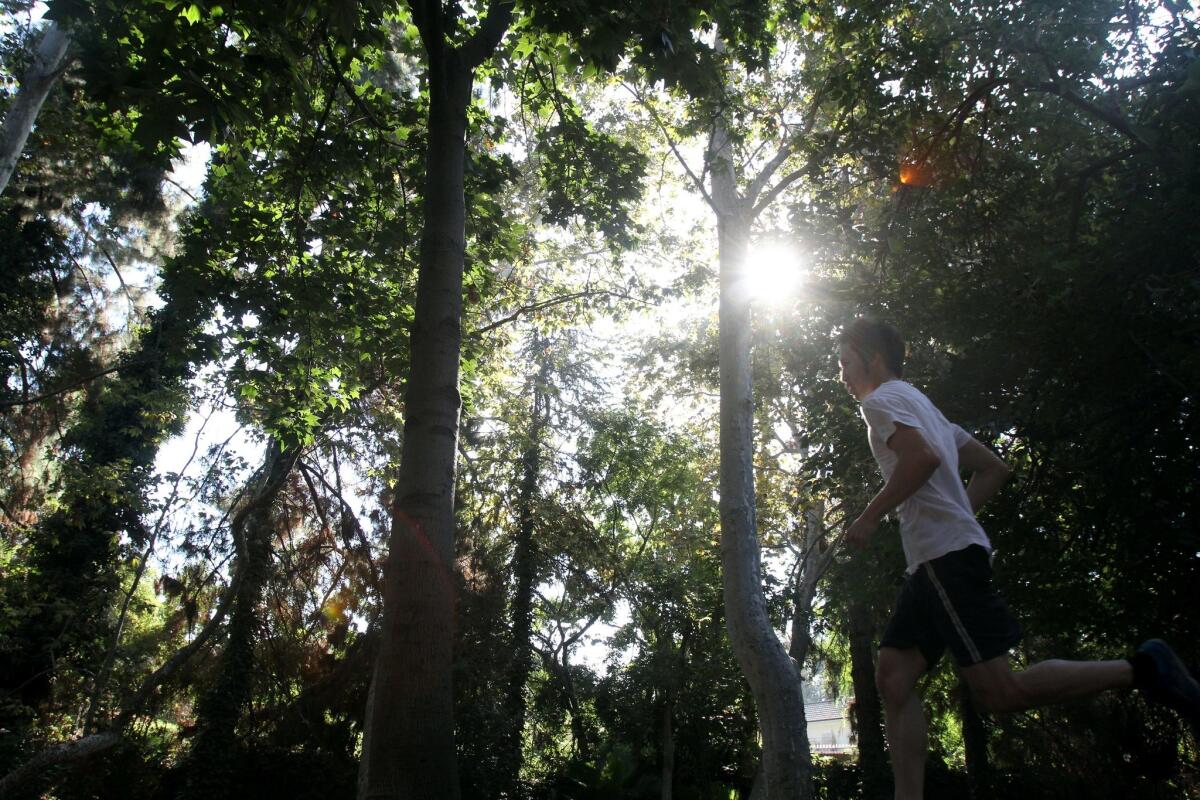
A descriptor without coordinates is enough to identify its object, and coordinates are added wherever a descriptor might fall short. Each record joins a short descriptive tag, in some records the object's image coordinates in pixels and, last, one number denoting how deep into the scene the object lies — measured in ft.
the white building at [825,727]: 199.72
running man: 7.65
